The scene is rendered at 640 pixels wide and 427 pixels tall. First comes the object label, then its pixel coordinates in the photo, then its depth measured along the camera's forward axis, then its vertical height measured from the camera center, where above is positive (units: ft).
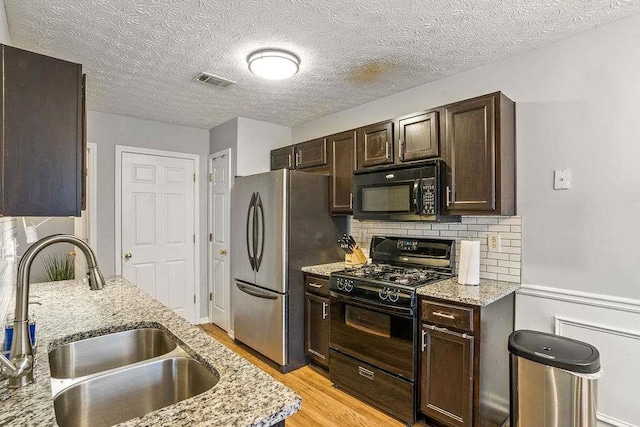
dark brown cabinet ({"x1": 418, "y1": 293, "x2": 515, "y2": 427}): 6.46 -2.96
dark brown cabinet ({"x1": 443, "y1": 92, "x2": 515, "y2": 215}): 7.13 +1.26
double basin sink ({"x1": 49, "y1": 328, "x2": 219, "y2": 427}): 3.58 -1.94
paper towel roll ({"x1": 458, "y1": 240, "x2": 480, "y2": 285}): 7.54 -1.09
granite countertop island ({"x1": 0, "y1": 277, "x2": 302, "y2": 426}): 2.71 -1.61
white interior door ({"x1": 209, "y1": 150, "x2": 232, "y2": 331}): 12.94 -0.95
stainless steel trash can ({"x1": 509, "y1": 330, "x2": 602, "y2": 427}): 5.26 -2.69
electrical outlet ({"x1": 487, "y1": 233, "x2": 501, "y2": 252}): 7.95 -0.67
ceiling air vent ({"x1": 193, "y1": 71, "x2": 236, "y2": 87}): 8.71 +3.53
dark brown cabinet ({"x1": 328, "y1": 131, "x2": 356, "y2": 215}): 10.18 +1.32
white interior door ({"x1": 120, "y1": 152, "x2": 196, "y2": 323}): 12.41 -0.49
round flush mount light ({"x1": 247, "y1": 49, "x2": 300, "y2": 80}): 7.42 +3.33
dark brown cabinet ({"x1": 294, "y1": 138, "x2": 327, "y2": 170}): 10.96 +1.99
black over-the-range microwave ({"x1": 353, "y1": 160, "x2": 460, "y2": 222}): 7.89 +0.52
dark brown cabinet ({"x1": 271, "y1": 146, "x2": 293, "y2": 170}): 12.19 +2.06
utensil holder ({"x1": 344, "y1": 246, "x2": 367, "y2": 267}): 10.50 -1.36
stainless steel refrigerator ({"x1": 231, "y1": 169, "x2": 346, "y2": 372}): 9.88 -1.12
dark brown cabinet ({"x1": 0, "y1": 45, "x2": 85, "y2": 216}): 3.09 +0.74
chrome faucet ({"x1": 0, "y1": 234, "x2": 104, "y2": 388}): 3.11 -1.09
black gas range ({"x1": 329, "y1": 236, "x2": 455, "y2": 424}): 7.34 -2.54
